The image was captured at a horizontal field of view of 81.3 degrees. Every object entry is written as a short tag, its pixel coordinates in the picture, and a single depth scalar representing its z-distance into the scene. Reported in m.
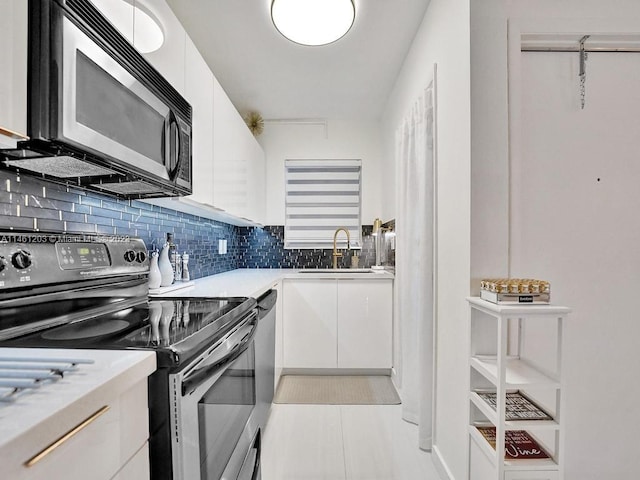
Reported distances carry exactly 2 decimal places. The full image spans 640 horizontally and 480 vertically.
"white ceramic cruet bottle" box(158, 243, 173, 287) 1.99
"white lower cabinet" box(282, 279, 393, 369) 3.25
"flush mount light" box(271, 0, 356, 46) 1.98
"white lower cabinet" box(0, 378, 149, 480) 0.47
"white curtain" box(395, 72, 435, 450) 2.17
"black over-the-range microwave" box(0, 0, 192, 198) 0.85
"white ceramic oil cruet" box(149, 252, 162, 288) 1.86
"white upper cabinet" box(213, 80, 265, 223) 2.24
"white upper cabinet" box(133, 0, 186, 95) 1.39
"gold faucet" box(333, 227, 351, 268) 3.86
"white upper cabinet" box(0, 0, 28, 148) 0.75
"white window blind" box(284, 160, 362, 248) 3.98
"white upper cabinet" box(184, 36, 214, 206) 1.83
